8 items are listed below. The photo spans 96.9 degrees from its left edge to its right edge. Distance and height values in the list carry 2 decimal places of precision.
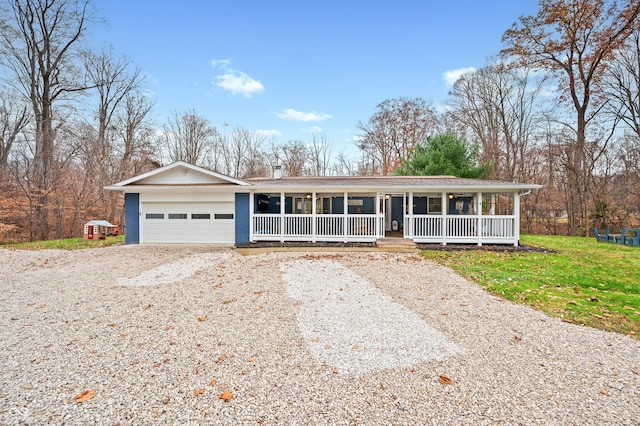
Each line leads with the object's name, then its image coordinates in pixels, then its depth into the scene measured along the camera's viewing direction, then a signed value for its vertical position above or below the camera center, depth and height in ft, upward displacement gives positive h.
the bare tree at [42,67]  54.95 +28.71
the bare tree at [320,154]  97.50 +19.18
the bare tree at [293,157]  94.12 +17.68
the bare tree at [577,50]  53.47 +32.74
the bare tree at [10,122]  60.23 +18.84
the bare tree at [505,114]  70.69 +24.89
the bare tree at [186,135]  82.28 +21.87
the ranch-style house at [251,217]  37.42 -1.02
